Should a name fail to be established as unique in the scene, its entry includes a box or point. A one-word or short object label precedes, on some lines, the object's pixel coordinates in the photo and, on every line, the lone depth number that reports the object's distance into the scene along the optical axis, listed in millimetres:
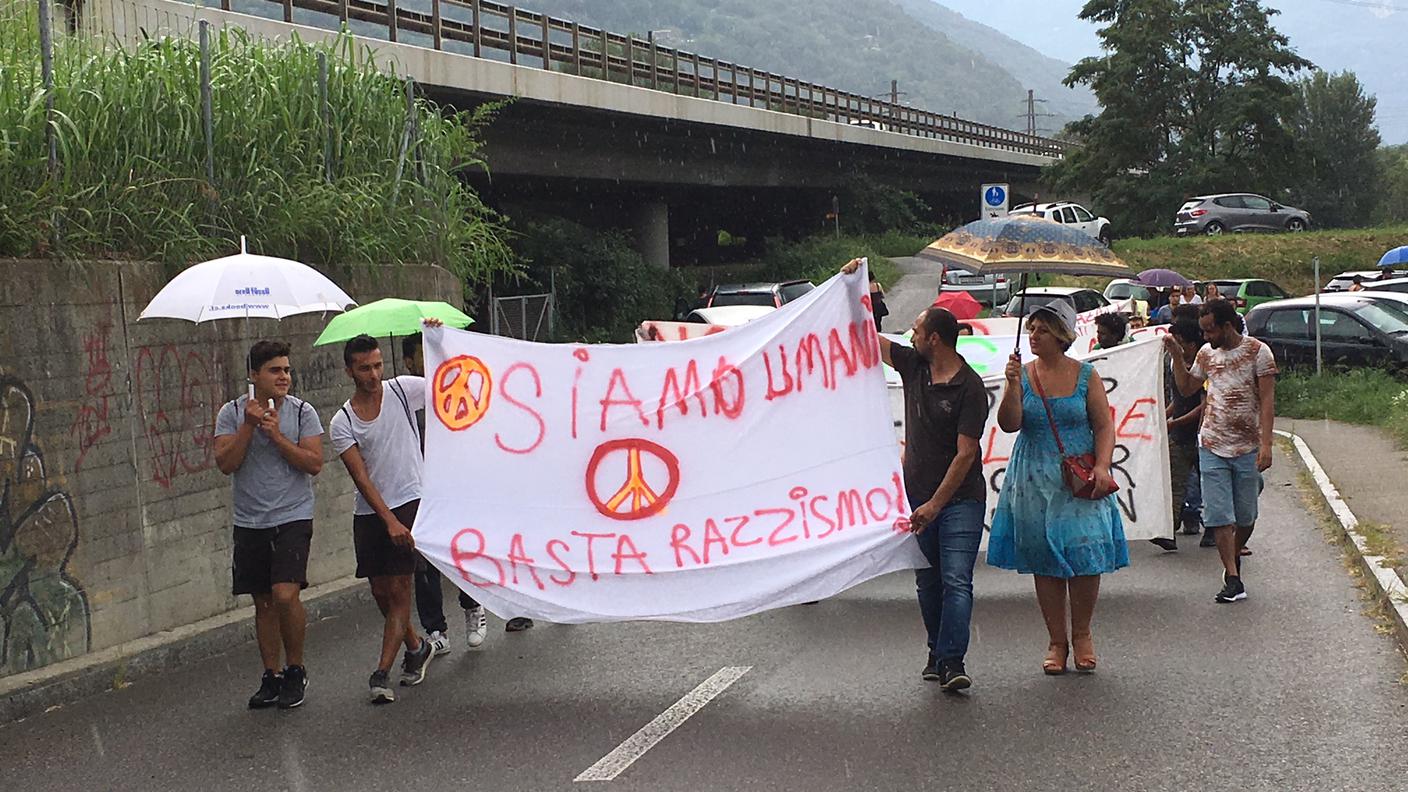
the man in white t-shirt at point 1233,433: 8695
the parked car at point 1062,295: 20953
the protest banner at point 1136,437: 9703
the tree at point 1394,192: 105950
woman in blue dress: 6914
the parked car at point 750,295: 26609
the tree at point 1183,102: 55219
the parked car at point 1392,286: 28812
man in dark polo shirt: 6707
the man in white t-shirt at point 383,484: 7078
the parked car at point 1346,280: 33069
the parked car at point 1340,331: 20875
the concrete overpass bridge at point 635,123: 25516
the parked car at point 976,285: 32688
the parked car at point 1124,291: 29078
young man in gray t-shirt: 6848
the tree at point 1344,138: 94312
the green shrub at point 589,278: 33969
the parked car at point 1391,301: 22188
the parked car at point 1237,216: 47406
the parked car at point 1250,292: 30630
